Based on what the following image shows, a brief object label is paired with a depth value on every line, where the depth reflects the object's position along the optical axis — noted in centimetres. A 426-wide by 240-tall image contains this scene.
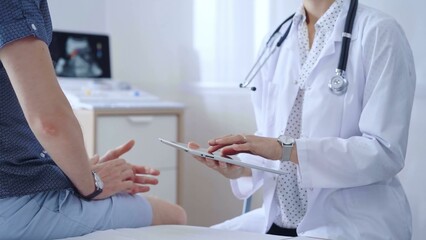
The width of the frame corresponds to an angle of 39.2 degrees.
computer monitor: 286
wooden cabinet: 248
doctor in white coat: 134
